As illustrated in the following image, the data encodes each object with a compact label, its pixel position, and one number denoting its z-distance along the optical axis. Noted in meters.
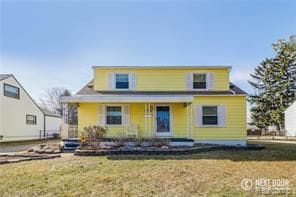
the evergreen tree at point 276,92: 22.37
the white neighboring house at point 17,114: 14.65
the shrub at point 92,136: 8.41
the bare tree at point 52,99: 31.75
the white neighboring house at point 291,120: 19.04
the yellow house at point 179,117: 10.41
